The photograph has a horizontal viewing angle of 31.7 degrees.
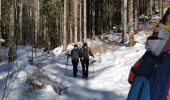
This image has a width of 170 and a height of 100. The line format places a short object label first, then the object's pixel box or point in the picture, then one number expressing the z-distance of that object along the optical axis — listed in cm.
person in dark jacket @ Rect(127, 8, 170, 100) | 186
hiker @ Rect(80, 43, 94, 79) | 1218
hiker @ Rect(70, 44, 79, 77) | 1240
